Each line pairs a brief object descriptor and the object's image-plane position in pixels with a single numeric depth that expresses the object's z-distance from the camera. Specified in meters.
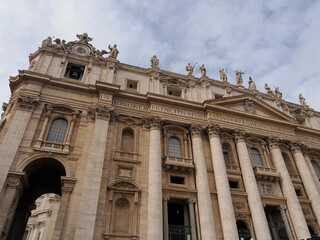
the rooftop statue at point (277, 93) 36.17
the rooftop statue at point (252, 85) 34.21
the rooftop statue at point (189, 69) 31.17
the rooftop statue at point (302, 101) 38.07
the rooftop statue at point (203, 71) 31.38
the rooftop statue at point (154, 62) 29.81
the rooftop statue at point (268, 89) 36.58
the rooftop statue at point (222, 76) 33.22
